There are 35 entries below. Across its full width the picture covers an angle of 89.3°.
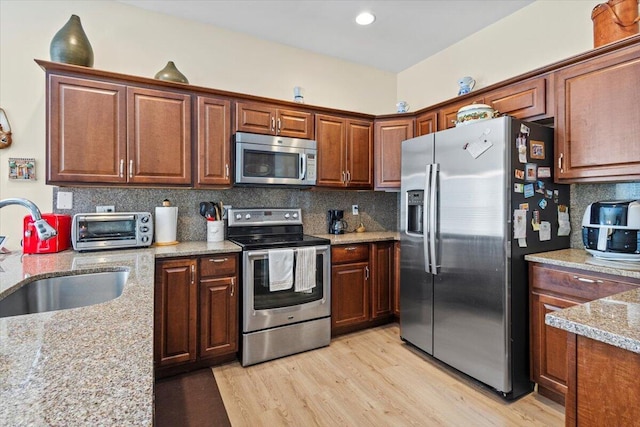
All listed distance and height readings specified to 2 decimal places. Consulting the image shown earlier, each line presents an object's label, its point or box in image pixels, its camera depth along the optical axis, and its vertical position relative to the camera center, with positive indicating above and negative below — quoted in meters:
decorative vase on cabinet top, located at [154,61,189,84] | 2.55 +1.09
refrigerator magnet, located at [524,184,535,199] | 2.09 +0.14
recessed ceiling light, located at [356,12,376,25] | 2.75 +1.69
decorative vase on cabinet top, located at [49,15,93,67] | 2.17 +1.13
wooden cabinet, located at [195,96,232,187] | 2.60 +0.58
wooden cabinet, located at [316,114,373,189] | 3.13 +0.61
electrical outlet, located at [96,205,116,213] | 2.52 +0.03
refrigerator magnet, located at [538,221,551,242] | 2.19 -0.12
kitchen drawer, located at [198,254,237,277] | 2.36 -0.39
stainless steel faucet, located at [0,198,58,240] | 1.34 -0.03
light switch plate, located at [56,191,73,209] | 2.41 +0.09
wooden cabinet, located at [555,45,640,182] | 1.88 +0.58
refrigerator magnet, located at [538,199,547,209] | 2.19 +0.07
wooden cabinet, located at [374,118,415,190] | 3.31 +0.67
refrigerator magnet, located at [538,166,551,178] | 2.18 +0.28
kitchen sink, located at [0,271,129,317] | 1.44 -0.39
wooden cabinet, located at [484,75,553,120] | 2.26 +0.84
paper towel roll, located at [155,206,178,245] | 2.58 -0.10
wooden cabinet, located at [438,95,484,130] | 2.80 +0.90
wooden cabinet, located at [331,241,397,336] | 2.93 -0.69
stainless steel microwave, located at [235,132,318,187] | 2.69 +0.46
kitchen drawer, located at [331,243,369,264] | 2.91 -0.37
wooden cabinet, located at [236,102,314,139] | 2.75 +0.82
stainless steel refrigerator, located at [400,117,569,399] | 2.04 -0.17
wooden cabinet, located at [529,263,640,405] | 1.81 -0.55
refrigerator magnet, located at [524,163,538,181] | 2.10 +0.27
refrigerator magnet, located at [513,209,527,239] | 2.05 -0.07
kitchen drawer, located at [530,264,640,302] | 1.72 -0.40
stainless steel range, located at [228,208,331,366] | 2.47 -0.65
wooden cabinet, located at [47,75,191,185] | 2.18 +0.57
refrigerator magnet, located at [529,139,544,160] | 2.13 +0.42
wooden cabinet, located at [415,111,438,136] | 3.08 +0.88
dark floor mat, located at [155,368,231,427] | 1.85 -1.19
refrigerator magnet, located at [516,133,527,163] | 2.05 +0.42
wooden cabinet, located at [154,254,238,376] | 2.23 -0.72
